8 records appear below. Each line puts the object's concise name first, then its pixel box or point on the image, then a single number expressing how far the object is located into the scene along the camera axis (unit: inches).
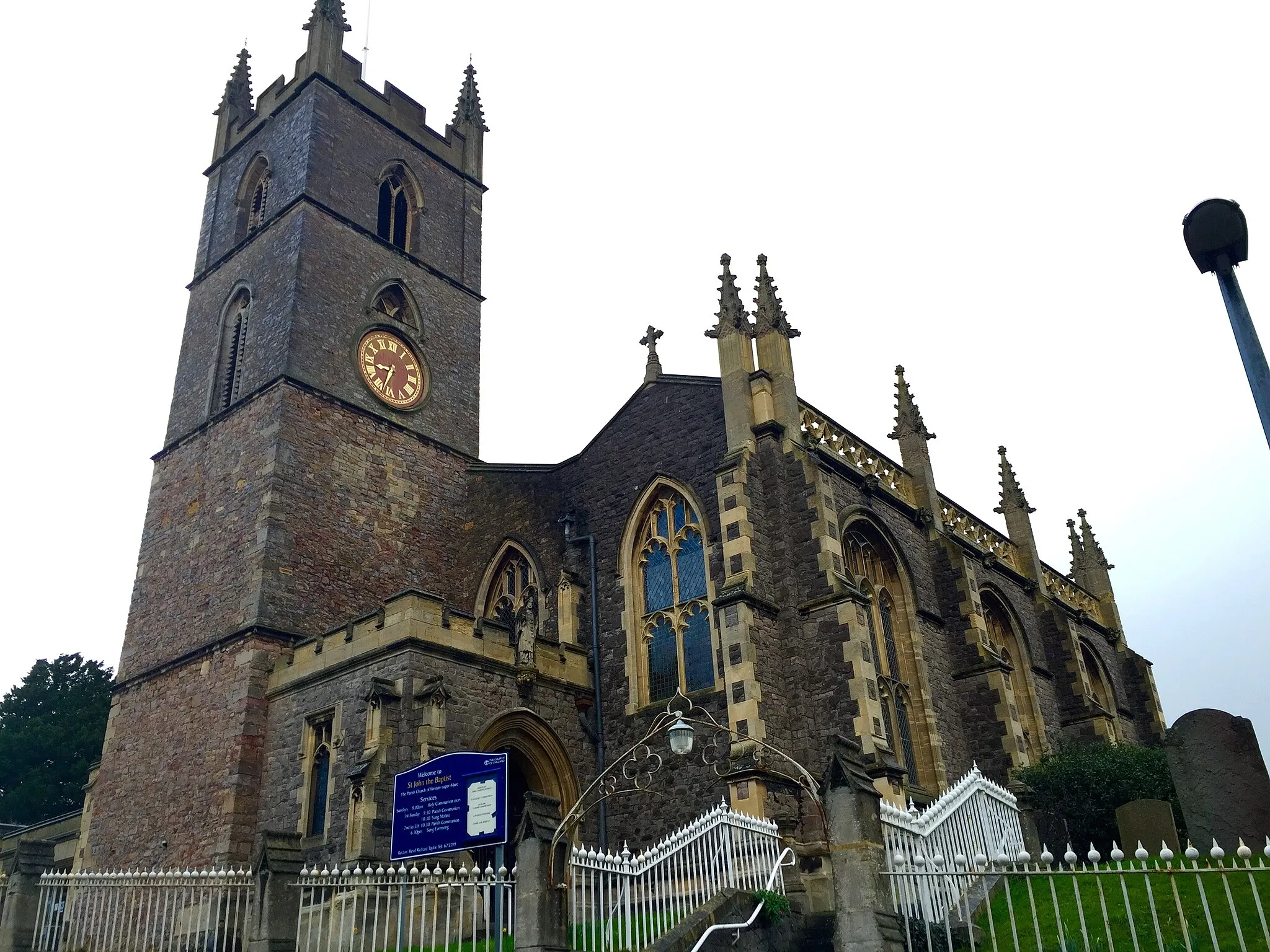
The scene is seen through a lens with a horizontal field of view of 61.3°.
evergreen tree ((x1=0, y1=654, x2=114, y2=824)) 1504.7
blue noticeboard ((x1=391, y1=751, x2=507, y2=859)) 495.8
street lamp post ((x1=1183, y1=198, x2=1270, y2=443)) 284.5
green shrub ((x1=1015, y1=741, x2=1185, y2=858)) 693.9
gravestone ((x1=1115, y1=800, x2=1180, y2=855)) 502.9
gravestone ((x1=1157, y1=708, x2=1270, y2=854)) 400.5
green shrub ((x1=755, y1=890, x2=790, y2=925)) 482.3
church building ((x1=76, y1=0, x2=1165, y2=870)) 708.0
